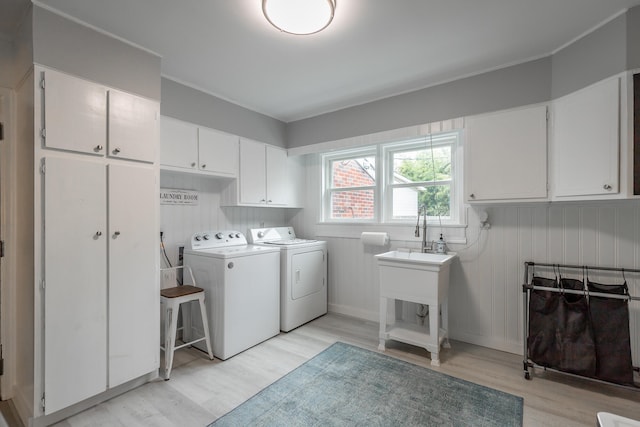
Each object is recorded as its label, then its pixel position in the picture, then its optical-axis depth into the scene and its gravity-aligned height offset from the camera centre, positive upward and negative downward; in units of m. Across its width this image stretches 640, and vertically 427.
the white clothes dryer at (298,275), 3.20 -0.73
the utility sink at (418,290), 2.52 -0.70
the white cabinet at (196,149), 2.64 +0.60
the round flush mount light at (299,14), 1.60 +1.11
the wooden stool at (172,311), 2.34 -0.82
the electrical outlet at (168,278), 2.67 -0.61
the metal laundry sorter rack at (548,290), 2.07 -0.57
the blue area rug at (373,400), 1.83 -1.28
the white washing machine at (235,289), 2.60 -0.72
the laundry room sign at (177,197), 2.84 +0.14
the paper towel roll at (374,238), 3.29 -0.30
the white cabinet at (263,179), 3.29 +0.39
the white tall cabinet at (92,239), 1.75 -0.19
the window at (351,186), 3.68 +0.33
